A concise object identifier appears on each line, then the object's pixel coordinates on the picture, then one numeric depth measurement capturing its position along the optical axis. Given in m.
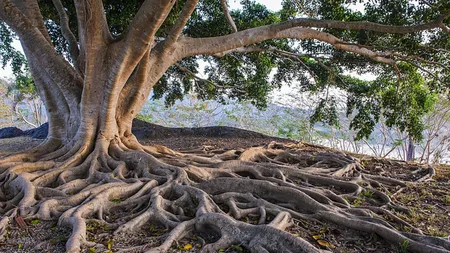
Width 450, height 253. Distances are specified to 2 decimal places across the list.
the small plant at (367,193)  4.50
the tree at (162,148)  3.32
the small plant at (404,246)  2.79
